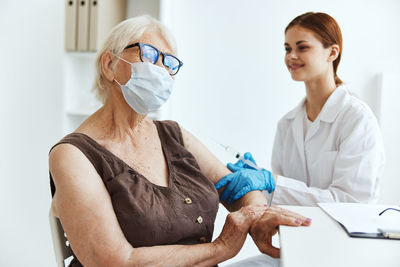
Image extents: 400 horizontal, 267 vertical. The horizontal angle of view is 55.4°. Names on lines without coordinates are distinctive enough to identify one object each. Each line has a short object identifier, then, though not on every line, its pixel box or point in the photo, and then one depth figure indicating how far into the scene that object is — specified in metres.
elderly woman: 0.97
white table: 0.69
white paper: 0.88
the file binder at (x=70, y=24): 2.32
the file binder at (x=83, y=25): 2.31
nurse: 1.62
